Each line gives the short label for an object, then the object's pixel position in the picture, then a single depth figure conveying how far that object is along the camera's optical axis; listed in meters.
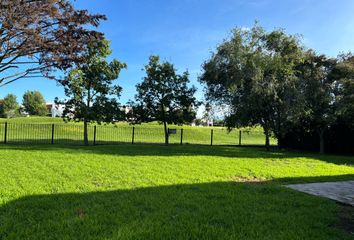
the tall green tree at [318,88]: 16.16
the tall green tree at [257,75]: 14.79
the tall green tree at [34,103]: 77.19
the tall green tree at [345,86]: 14.70
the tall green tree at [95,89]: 17.00
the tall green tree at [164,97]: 19.08
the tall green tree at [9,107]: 68.19
